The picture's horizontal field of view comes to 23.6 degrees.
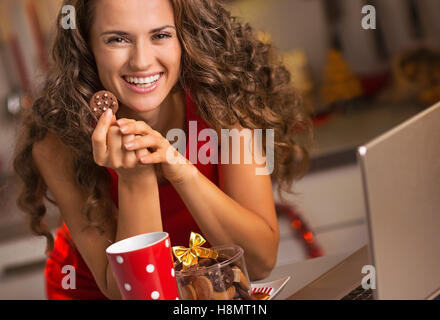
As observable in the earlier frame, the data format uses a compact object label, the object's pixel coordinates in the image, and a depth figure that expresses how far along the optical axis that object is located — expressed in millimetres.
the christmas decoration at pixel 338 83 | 3064
